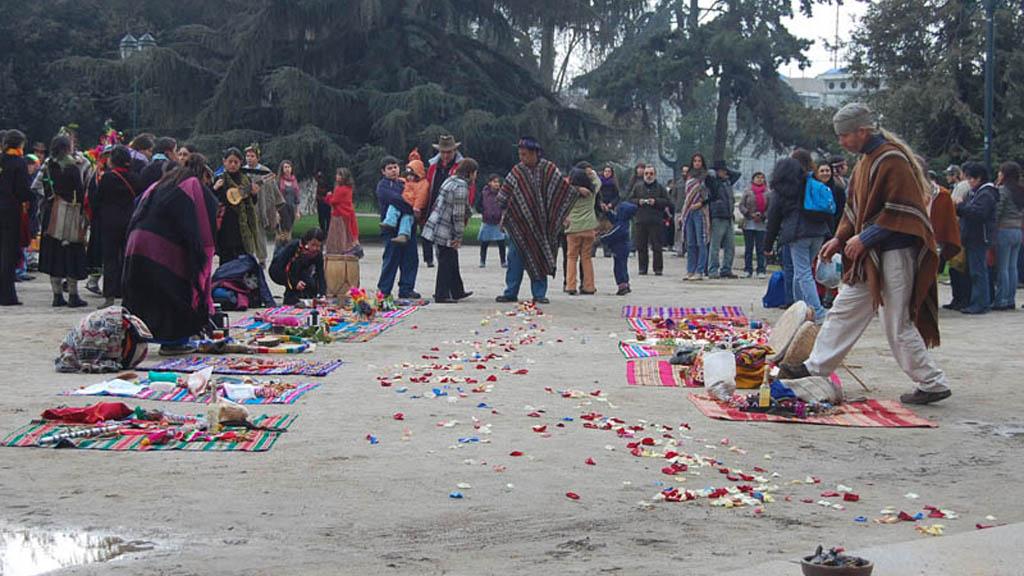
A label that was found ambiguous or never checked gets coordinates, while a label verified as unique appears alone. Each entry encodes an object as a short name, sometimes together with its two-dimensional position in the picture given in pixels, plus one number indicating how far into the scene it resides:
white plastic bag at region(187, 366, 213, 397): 8.55
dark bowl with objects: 4.20
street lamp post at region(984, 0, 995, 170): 21.39
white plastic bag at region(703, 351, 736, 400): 8.77
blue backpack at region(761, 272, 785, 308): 15.45
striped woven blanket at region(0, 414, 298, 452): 6.87
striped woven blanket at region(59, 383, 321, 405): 8.46
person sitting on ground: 15.55
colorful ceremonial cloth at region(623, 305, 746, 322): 14.45
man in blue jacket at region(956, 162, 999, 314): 15.05
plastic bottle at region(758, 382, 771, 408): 8.30
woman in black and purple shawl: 10.62
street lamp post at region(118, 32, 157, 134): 34.19
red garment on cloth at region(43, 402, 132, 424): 7.46
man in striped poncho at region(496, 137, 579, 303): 15.59
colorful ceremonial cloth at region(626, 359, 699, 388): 9.52
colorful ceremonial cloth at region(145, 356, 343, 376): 9.78
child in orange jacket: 15.62
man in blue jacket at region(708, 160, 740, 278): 19.88
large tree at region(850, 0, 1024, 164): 29.62
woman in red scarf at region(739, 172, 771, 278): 21.41
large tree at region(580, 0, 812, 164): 42.78
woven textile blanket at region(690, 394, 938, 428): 7.98
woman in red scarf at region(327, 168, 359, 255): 15.94
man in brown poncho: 8.47
